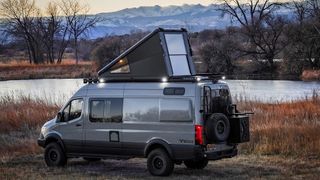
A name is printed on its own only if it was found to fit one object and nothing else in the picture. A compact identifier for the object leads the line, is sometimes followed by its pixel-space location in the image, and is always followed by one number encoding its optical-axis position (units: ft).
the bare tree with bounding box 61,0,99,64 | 358.43
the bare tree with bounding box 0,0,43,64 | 326.85
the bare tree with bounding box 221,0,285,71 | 241.14
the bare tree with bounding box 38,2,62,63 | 334.03
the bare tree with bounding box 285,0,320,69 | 217.36
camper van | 43.09
